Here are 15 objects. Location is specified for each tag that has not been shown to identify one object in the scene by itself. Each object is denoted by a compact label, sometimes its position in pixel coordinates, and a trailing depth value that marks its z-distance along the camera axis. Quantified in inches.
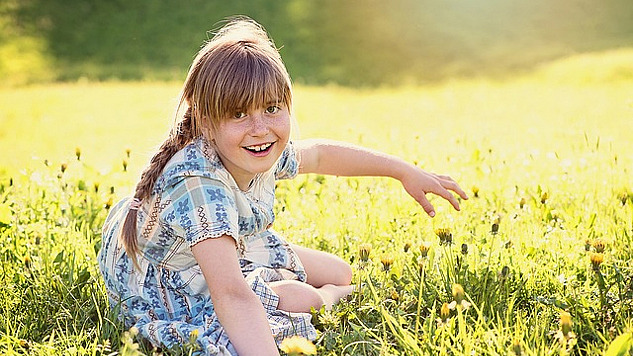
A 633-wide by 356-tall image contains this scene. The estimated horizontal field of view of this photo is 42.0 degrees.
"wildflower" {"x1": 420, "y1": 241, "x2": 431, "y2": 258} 91.9
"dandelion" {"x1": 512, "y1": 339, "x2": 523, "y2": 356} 74.0
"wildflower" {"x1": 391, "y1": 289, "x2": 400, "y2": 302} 98.2
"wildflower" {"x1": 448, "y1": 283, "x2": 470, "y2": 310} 74.9
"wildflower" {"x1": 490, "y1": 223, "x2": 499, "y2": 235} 94.9
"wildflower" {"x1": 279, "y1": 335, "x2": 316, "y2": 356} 62.7
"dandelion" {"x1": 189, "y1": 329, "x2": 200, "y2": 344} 74.2
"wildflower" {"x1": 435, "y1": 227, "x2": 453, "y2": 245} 92.0
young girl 87.4
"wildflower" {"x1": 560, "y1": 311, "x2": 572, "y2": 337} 70.4
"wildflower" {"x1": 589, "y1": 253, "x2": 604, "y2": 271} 85.0
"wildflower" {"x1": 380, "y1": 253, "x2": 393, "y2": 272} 90.7
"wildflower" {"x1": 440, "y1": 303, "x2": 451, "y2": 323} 79.2
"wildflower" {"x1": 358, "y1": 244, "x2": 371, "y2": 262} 89.3
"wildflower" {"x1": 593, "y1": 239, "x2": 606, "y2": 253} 87.8
